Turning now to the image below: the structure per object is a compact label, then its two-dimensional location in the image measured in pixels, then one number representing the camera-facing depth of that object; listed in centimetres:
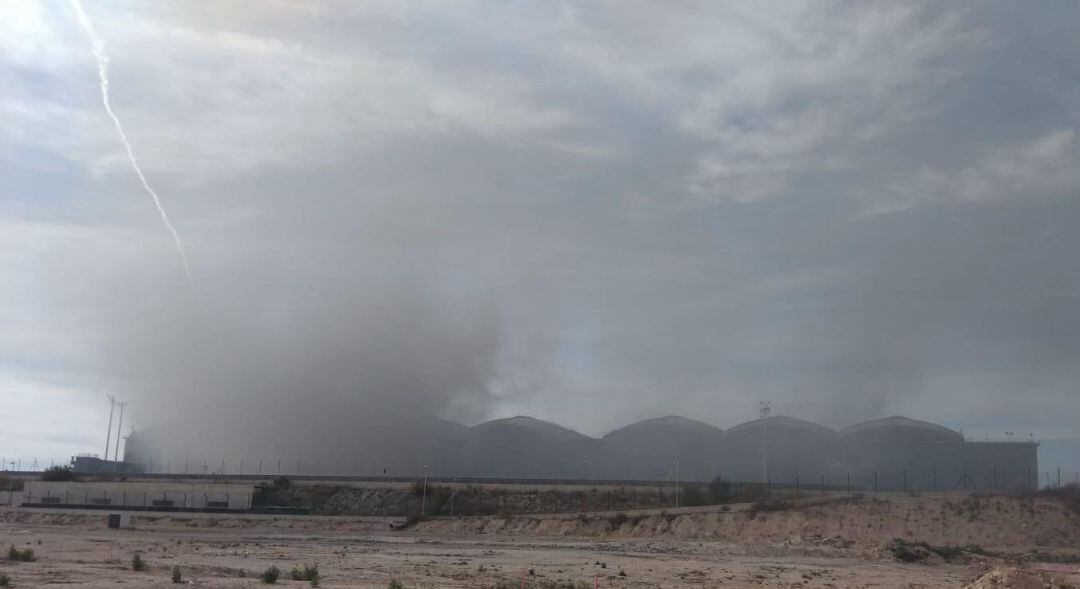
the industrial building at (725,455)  14800
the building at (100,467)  18688
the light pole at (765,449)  15088
